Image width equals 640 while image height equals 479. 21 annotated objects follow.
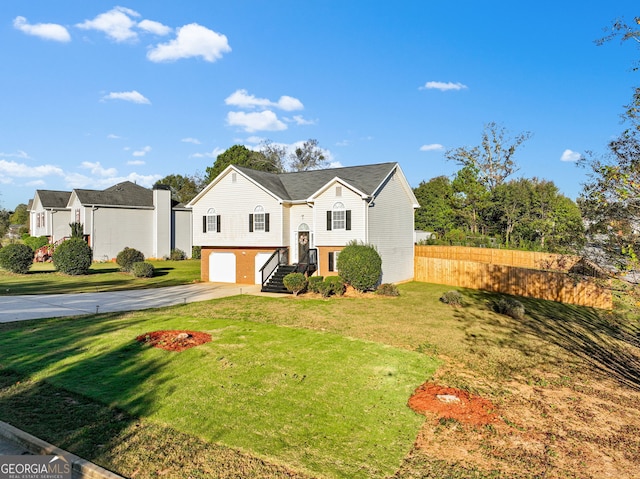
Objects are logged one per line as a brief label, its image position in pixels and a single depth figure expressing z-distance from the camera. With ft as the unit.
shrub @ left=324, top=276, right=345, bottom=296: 70.33
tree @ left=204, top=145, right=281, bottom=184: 202.49
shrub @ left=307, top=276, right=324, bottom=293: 71.56
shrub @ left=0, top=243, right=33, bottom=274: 95.55
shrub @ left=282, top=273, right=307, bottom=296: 71.15
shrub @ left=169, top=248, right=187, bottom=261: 142.20
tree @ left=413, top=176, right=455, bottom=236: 181.78
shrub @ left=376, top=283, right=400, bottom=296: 71.77
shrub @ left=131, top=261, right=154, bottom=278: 96.58
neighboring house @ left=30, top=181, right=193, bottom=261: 130.21
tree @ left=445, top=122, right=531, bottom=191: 172.45
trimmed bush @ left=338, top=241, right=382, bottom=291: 69.98
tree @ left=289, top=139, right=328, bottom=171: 208.74
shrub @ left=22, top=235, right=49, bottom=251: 141.69
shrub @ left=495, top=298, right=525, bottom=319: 56.90
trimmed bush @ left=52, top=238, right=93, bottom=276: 95.55
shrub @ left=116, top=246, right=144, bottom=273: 105.81
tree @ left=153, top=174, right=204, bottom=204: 246.47
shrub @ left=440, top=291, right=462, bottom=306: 64.23
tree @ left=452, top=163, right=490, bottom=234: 169.99
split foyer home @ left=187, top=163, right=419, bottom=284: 80.18
